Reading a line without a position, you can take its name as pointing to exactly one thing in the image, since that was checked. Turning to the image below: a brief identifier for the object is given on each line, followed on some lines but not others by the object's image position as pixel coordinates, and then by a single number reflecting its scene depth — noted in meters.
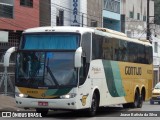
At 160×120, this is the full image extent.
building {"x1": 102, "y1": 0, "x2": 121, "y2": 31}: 49.22
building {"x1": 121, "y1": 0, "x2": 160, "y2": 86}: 59.04
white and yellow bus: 17.94
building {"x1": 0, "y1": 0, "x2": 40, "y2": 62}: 33.36
